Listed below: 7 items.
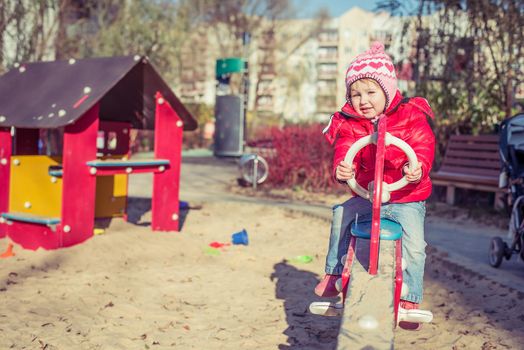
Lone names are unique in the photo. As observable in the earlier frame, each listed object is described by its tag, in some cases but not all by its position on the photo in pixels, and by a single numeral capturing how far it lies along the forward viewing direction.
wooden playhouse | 5.38
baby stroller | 5.39
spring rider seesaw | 2.35
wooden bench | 9.33
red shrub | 11.20
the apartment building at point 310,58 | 40.66
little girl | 2.99
